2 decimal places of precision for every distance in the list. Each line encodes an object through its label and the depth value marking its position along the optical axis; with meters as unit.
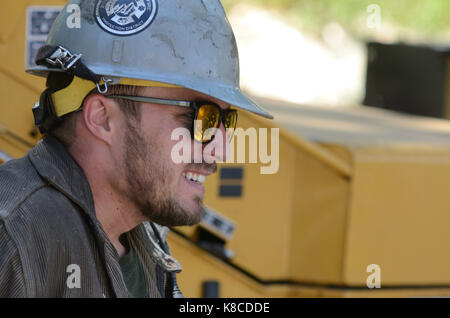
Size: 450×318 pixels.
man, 2.84
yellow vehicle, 3.49
